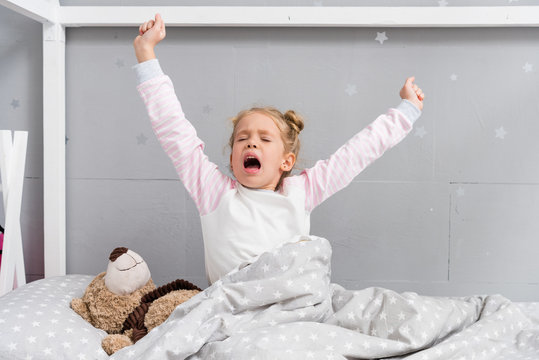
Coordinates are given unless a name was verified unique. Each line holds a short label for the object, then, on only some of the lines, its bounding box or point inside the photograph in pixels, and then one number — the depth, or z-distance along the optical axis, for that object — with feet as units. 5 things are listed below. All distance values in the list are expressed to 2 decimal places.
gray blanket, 3.19
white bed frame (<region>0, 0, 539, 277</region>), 5.15
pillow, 3.31
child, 3.91
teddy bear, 3.75
